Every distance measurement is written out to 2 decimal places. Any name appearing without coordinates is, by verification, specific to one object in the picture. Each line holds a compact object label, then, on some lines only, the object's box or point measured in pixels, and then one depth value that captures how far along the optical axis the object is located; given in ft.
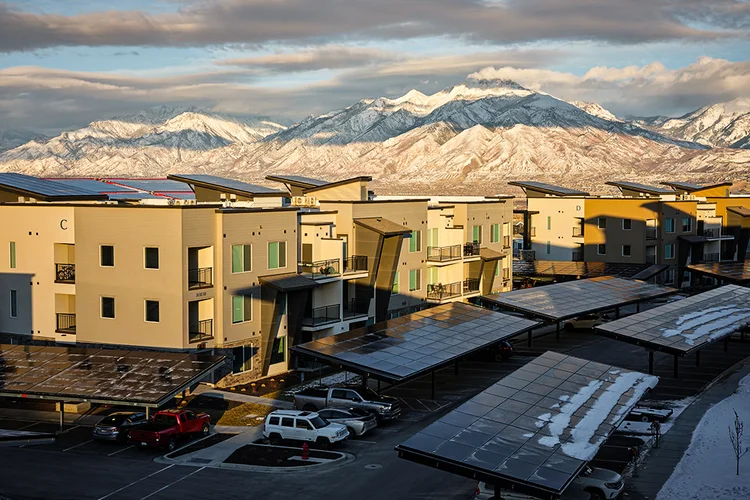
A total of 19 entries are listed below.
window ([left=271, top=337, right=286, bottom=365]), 154.10
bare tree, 99.14
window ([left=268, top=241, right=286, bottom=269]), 154.61
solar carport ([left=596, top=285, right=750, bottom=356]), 147.33
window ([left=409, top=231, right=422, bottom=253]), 195.72
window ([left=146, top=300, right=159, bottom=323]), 140.15
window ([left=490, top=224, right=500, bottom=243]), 226.17
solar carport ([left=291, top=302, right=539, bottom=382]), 124.67
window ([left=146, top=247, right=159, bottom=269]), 140.26
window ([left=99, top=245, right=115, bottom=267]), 142.72
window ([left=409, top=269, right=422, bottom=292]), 196.30
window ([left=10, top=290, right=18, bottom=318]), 150.92
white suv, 111.04
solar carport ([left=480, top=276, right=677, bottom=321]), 178.91
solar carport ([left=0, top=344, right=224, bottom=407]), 112.47
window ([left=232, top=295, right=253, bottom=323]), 146.72
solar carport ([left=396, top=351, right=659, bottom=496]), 77.77
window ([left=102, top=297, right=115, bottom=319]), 142.61
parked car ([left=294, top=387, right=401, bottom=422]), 122.11
